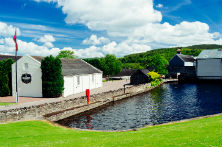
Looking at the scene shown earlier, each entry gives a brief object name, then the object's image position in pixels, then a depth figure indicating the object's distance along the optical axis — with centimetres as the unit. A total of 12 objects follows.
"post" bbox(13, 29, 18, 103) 3150
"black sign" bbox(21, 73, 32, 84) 3772
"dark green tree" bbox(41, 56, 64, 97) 3609
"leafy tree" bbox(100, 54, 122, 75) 7825
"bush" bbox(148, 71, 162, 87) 6085
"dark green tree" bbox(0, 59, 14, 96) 3772
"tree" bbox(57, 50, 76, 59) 10600
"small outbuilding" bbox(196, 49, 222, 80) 7988
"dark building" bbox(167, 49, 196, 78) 9011
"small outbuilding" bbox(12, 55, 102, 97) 3744
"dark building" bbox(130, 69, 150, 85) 6142
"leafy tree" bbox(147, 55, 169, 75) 7288
